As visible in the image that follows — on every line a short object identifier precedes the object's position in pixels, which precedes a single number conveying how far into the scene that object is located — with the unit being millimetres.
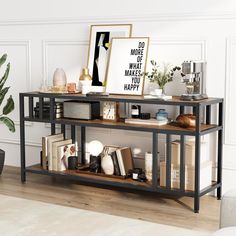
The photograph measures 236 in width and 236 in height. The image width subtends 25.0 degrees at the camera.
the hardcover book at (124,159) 4074
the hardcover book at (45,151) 4336
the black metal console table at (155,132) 3627
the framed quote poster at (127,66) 4141
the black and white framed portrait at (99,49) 4352
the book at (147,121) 3848
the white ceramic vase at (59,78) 4359
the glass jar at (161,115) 3907
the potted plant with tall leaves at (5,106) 4613
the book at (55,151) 4270
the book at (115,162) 4078
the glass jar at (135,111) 4023
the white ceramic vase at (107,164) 4098
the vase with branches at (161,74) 3959
